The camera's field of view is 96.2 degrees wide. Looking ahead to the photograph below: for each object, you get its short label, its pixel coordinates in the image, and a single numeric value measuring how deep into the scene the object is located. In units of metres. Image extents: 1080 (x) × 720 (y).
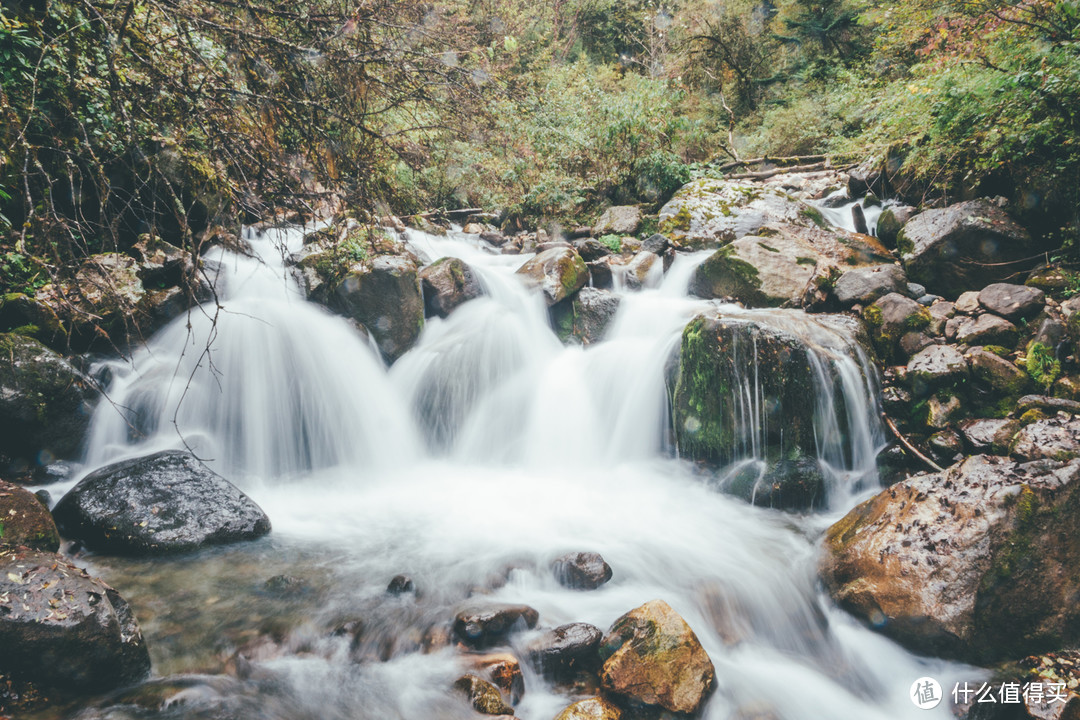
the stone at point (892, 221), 7.70
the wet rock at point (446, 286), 8.10
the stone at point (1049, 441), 3.83
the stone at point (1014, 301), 5.07
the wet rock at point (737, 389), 5.25
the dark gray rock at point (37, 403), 4.39
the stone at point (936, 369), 4.91
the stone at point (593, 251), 9.92
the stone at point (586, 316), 8.06
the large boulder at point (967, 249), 5.73
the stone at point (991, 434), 4.35
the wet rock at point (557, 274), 8.29
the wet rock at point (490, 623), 3.21
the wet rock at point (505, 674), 2.86
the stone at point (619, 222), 10.89
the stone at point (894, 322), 5.56
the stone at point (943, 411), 4.83
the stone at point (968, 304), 5.43
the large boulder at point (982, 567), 3.05
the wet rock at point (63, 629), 2.26
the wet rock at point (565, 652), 3.04
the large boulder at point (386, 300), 6.98
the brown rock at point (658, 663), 2.76
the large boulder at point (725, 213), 9.61
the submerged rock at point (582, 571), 3.92
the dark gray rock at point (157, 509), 3.76
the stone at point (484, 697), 2.72
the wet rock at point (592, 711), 2.63
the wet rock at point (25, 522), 2.99
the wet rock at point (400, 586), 3.78
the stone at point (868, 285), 6.09
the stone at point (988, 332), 5.02
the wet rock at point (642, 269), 8.98
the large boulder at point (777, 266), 7.09
